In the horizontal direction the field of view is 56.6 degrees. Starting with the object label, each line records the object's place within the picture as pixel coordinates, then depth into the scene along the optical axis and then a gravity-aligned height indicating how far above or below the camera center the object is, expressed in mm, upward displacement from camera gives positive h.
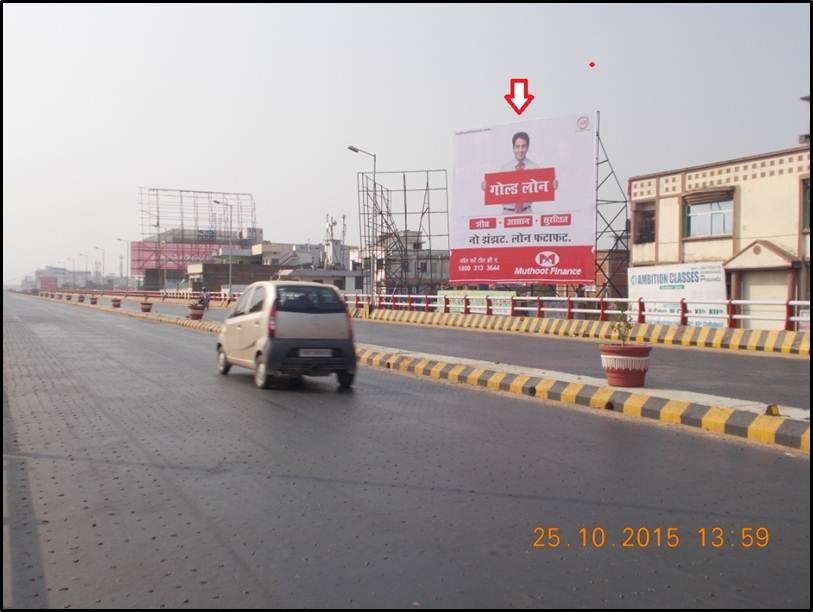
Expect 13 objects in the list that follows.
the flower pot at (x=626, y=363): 10789 -1241
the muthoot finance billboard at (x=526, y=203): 32719 +3320
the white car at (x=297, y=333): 11422 -871
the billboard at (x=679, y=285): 26439 -333
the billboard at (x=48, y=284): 158725 -1528
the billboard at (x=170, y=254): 120562 +3680
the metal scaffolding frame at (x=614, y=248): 34969 +1383
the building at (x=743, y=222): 27078 +2141
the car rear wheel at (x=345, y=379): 11933 -1622
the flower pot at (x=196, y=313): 30844 -1494
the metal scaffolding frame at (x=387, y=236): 46009 +2568
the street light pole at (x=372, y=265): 38700 +606
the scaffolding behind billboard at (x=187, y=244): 120125 +5313
